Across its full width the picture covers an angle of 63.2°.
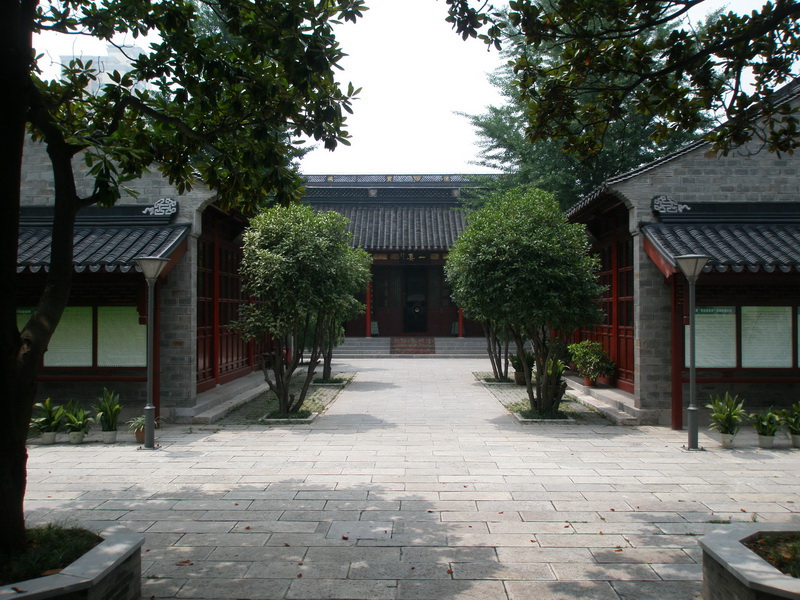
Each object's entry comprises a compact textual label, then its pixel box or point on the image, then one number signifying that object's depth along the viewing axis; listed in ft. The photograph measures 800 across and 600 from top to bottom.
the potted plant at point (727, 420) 26.89
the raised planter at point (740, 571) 10.45
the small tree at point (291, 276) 32.86
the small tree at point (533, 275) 32.01
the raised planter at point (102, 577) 10.28
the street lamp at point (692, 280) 26.68
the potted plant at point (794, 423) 27.14
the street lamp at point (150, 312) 27.32
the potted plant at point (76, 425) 28.27
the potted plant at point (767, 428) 26.91
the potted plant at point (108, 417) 28.84
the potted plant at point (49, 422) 28.32
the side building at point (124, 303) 33.09
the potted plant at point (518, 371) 49.49
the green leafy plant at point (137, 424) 28.28
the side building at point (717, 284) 31.86
